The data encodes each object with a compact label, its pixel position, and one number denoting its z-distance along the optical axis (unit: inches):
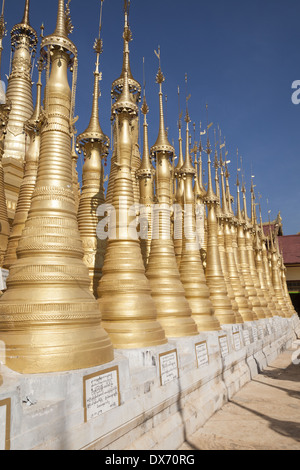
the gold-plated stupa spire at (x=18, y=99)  519.2
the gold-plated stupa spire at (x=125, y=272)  231.9
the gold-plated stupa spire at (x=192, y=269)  352.8
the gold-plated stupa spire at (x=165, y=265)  290.5
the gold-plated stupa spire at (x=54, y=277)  164.1
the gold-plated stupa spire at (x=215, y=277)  427.2
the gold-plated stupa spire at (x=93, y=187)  319.3
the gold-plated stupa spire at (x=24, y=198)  313.0
